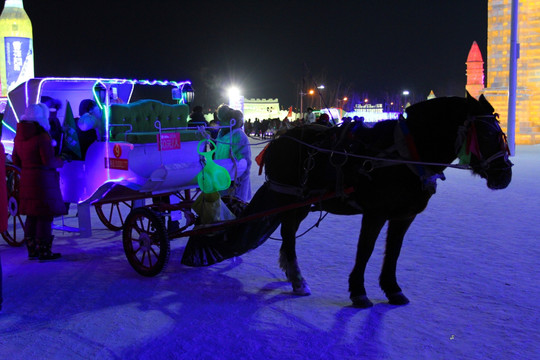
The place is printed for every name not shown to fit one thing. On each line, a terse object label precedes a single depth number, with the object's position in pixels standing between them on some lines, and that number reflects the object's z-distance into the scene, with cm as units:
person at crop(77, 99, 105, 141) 666
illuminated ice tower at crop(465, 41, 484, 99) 3825
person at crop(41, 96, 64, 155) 728
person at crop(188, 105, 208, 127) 1372
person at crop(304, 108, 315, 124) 1499
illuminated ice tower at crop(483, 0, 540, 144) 3091
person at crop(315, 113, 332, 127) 901
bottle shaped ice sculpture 4050
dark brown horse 425
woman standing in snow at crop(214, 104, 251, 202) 673
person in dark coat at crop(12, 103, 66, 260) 624
